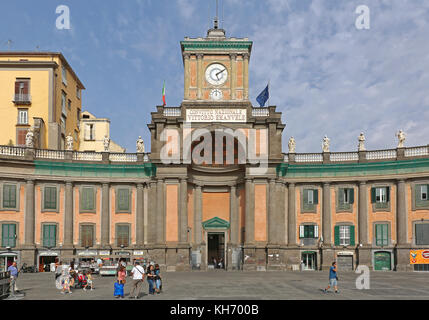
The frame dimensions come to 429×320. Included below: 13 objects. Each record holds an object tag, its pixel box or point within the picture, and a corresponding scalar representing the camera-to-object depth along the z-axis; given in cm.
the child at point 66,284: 2944
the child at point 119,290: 2647
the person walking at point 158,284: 2909
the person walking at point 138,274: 2573
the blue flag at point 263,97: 5609
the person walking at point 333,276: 2870
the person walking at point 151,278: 2778
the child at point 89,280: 3102
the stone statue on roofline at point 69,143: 5441
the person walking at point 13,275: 2727
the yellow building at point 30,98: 5994
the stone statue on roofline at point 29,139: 5266
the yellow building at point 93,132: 7425
